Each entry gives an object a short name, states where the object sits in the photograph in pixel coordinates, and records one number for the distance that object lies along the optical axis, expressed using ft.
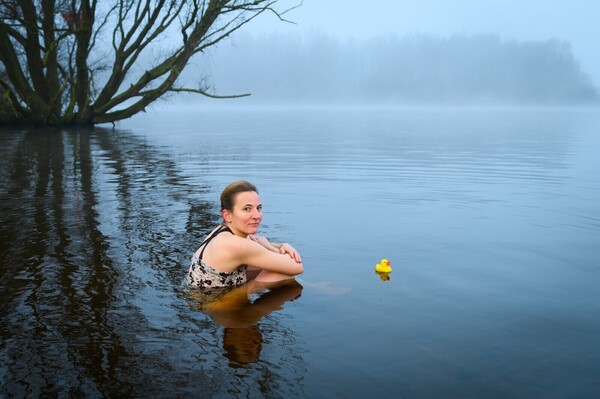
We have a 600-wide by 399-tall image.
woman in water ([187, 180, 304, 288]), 18.89
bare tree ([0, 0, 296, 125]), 88.89
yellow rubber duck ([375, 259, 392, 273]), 21.94
